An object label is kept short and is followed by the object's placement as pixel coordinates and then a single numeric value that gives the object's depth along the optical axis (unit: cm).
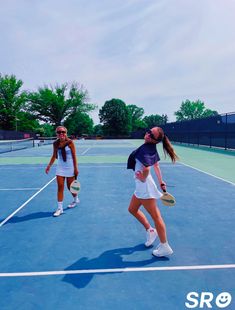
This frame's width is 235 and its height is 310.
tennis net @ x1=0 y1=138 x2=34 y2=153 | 2704
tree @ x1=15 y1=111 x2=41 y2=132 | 5912
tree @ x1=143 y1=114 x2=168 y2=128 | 9357
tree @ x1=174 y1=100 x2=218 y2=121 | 8866
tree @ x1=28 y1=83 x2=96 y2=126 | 6419
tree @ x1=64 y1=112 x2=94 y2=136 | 6645
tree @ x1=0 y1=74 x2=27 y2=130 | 5577
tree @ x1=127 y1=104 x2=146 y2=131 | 9112
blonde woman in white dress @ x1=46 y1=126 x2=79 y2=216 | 482
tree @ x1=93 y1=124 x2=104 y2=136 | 8609
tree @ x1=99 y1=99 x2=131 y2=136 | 7182
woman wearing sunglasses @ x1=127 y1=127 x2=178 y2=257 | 302
